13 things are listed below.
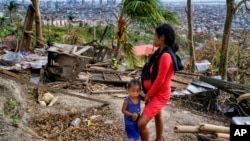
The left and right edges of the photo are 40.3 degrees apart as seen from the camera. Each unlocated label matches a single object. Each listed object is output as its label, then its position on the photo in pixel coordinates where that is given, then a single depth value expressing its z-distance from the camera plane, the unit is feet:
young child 12.02
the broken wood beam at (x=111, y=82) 23.40
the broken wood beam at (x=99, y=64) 26.67
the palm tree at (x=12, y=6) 53.52
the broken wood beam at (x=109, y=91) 21.26
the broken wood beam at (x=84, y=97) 17.24
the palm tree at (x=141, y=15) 26.40
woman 11.34
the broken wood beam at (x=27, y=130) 13.70
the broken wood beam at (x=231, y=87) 18.63
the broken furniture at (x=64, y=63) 21.45
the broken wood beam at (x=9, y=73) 20.80
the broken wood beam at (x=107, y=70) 25.55
